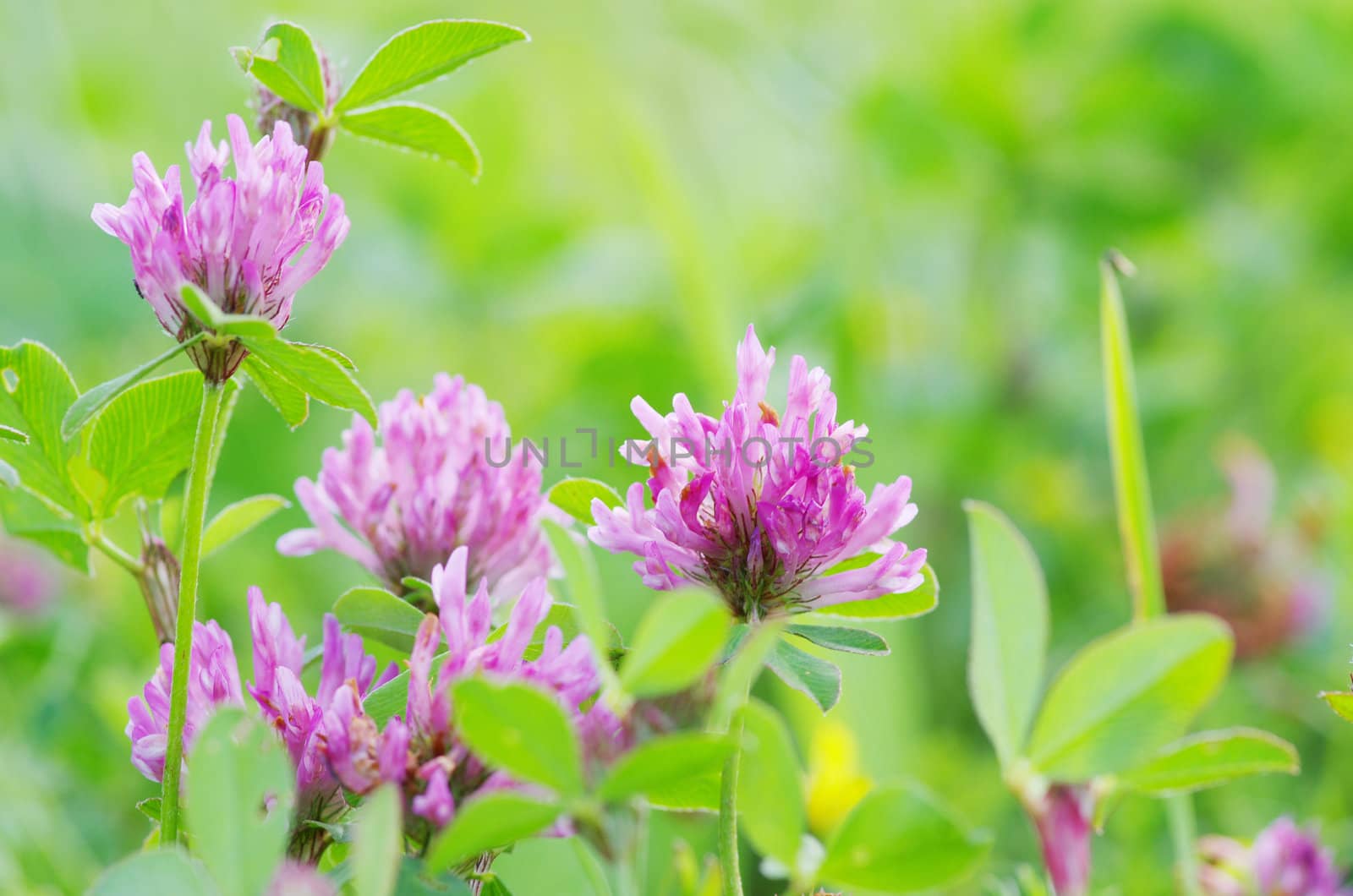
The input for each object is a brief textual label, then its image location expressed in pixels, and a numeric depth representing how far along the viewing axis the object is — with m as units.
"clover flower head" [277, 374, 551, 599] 0.40
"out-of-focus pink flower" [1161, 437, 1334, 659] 0.71
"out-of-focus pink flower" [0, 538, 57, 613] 0.72
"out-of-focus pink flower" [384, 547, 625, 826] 0.36
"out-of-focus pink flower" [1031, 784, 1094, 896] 0.39
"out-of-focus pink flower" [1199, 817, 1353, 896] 0.42
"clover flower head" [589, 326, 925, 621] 0.38
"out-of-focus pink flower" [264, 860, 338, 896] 0.34
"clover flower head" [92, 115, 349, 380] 0.37
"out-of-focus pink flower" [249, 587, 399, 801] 0.37
